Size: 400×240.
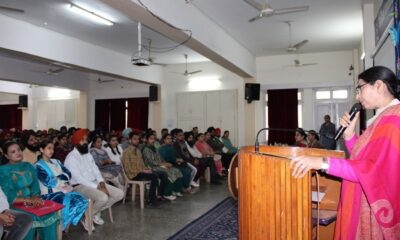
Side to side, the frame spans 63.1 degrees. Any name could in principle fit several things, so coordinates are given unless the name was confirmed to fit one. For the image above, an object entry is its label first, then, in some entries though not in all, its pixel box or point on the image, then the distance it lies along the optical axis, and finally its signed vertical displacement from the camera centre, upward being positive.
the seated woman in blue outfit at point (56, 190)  3.28 -0.68
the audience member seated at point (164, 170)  5.19 -0.74
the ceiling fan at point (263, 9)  4.21 +1.49
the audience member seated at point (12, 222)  2.55 -0.78
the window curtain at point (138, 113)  11.39 +0.41
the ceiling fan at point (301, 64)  7.94 +1.56
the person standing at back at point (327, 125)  7.75 -0.02
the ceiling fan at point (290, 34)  6.34 +1.97
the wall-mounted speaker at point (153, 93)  10.55 +1.02
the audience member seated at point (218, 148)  8.02 -0.58
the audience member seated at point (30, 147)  4.50 -0.33
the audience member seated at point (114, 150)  5.27 -0.43
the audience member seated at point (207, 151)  7.35 -0.62
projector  5.14 +1.00
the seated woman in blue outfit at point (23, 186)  2.86 -0.56
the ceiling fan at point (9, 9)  4.50 +1.61
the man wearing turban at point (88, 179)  3.73 -0.65
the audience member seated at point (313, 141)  5.61 -0.31
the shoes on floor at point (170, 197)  5.23 -1.18
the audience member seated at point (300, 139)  5.80 -0.27
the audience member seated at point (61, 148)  5.02 -0.39
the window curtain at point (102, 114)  11.95 +0.39
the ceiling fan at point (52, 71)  8.20 +1.36
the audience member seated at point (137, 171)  4.86 -0.71
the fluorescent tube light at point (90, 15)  5.29 +1.89
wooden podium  1.31 -0.33
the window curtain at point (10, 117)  13.84 +0.34
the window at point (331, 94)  9.11 +0.85
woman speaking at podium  1.29 -0.18
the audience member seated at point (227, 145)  8.52 -0.56
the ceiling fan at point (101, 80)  11.45 +1.59
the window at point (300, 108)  9.56 +0.46
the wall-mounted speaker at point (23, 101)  12.59 +0.92
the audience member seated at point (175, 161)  5.81 -0.66
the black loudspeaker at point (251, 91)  9.13 +0.93
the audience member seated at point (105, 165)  4.78 -0.61
